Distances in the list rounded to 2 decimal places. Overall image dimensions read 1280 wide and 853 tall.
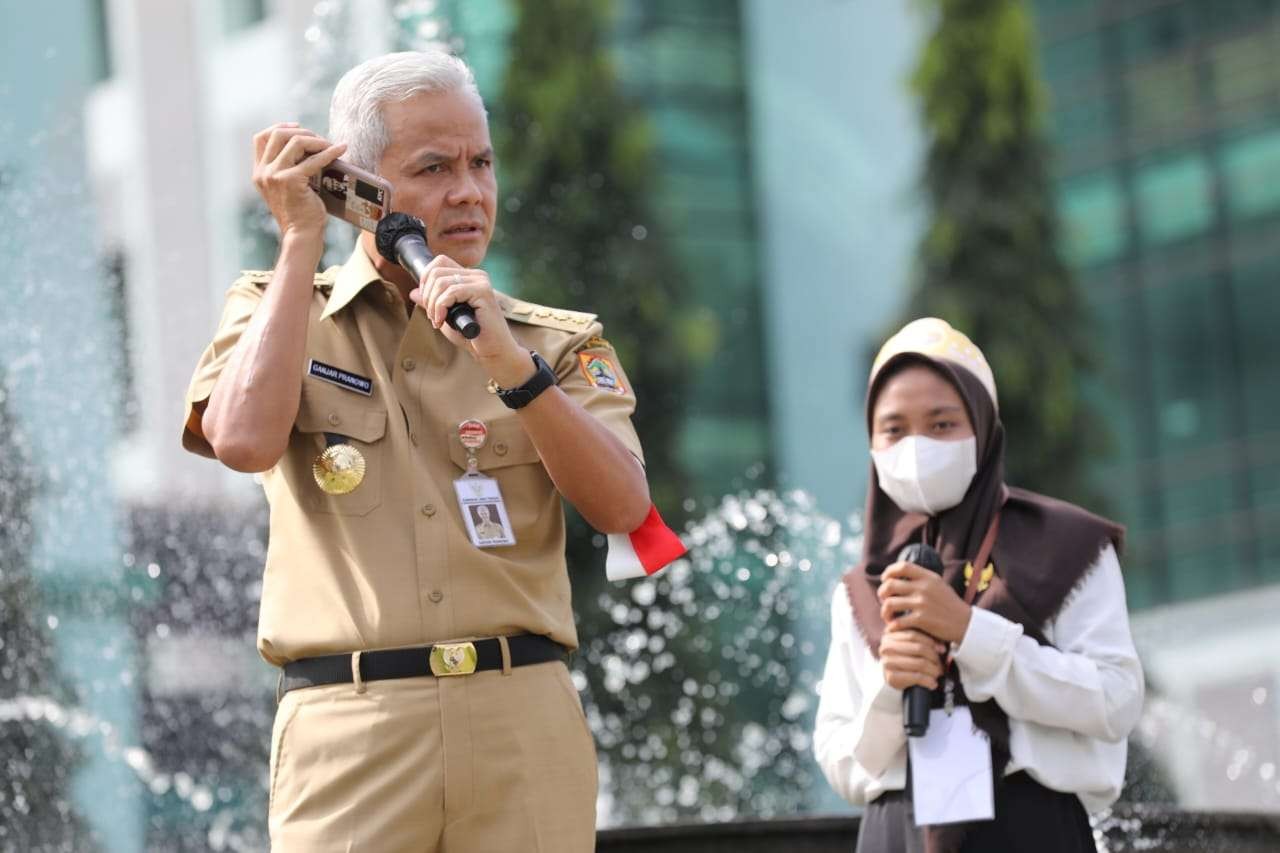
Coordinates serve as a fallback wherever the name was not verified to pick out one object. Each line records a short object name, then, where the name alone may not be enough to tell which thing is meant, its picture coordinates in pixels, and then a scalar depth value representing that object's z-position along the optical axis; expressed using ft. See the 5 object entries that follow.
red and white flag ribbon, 16.37
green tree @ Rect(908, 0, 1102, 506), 106.22
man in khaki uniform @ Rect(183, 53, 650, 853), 15.48
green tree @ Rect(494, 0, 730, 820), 97.45
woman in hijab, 20.48
